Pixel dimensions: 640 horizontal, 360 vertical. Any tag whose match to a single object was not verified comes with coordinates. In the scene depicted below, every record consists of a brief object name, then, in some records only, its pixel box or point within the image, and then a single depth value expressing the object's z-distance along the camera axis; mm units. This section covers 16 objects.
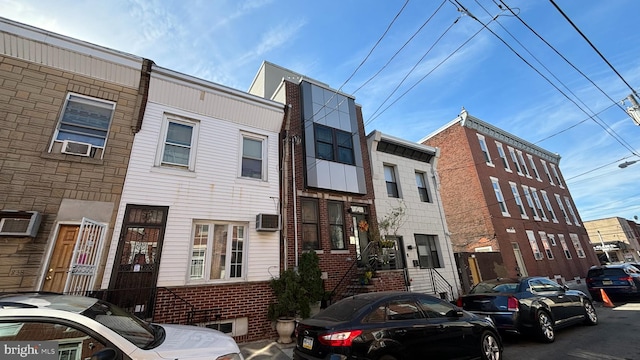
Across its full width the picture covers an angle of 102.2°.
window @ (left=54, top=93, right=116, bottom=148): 7099
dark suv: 11062
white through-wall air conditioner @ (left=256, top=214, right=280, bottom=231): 8312
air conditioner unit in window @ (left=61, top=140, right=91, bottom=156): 6871
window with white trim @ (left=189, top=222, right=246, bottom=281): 7500
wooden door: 5824
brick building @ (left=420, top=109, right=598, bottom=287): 17516
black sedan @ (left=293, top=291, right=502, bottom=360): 3806
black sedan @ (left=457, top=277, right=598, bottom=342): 6297
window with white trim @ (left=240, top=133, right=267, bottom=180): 9344
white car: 2303
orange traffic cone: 10972
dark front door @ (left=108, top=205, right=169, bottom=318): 6355
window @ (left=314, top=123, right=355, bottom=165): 11266
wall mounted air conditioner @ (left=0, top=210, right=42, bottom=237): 5707
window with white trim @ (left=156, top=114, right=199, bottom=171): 8133
